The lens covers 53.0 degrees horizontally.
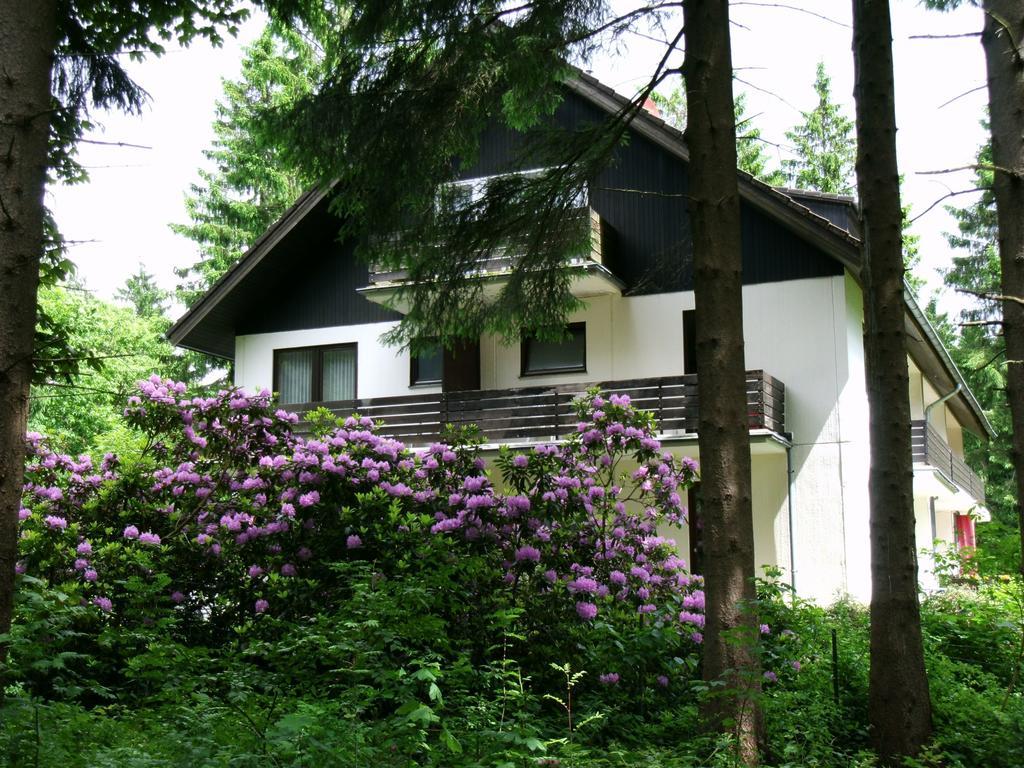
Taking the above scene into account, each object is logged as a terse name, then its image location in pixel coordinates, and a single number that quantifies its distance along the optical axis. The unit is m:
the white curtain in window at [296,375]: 21.22
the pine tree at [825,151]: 37.12
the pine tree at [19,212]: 4.86
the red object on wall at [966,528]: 31.22
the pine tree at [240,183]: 32.53
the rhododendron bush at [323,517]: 8.32
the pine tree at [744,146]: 34.41
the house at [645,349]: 17.05
